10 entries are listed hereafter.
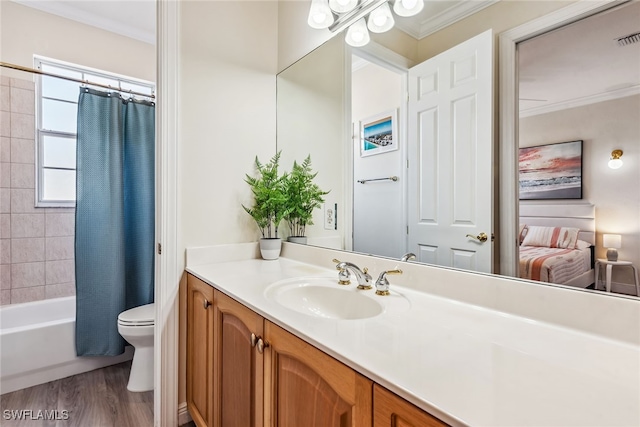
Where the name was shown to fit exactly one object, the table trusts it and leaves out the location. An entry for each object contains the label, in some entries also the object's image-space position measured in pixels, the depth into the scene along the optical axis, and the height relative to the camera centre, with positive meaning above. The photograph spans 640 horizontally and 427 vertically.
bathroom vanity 0.45 -0.27
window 2.33 +0.65
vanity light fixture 1.21 +0.88
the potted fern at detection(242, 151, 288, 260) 1.65 +0.04
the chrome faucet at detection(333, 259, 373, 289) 1.08 -0.23
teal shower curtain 2.01 -0.02
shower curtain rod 1.92 +0.94
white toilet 1.78 -0.79
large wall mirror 0.69 +0.16
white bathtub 1.79 -0.86
